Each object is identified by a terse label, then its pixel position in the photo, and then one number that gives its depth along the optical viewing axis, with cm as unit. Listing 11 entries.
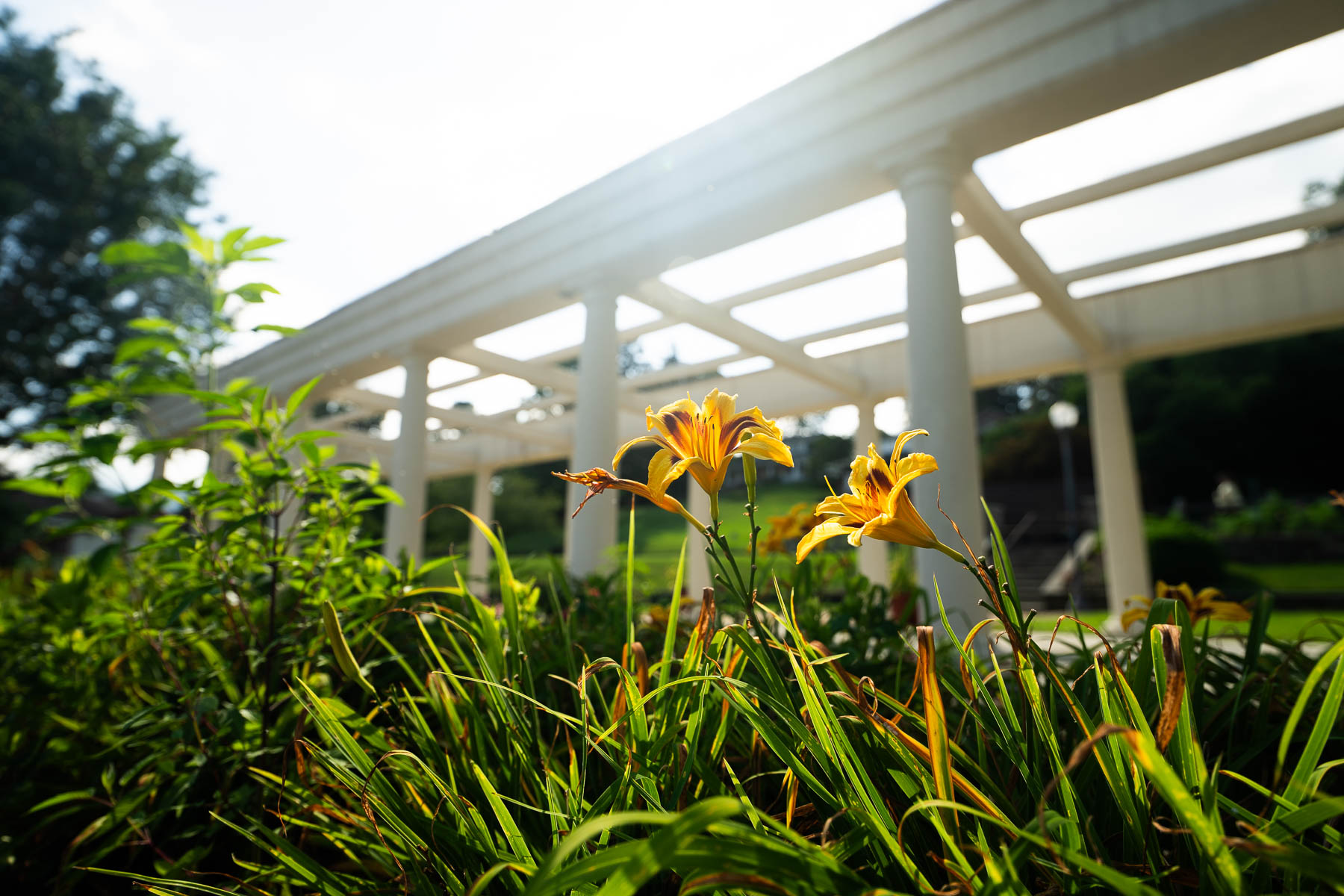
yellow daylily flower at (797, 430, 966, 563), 88
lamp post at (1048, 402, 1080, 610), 1236
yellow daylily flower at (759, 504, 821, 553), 262
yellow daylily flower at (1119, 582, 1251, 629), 169
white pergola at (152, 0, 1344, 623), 374
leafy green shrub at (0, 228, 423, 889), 146
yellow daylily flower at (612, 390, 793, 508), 94
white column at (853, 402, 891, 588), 894
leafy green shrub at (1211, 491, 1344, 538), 1558
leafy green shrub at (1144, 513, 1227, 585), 1110
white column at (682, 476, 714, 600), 928
